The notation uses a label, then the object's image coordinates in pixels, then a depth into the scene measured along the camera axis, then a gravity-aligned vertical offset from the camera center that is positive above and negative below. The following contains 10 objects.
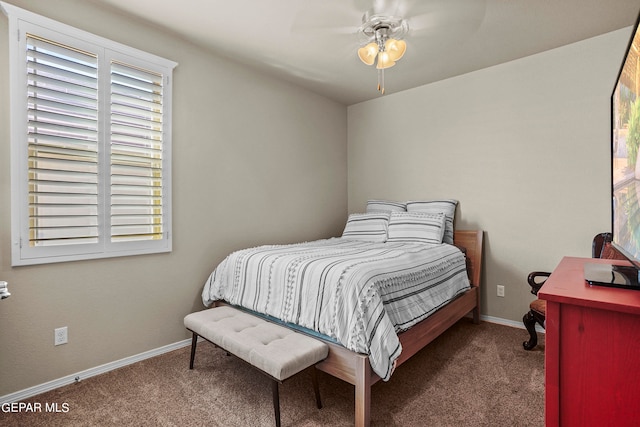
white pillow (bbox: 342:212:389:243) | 3.48 -0.19
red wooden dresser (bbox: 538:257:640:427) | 0.85 -0.41
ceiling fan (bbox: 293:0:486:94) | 2.19 +1.40
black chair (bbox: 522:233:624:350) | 2.37 -0.71
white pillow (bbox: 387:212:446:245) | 3.17 -0.18
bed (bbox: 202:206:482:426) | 1.71 -0.55
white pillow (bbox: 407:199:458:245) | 3.32 +0.02
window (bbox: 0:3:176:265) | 1.93 +0.45
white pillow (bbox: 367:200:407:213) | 3.74 +0.05
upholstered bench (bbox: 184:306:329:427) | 1.62 -0.74
